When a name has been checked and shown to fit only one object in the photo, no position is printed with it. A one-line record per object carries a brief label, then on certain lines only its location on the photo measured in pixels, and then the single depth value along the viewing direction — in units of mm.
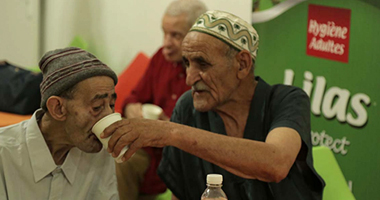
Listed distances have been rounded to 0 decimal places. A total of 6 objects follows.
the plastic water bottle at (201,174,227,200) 1571
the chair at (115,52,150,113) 4656
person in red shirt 3393
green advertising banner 3014
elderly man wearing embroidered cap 2133
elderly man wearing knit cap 1864
